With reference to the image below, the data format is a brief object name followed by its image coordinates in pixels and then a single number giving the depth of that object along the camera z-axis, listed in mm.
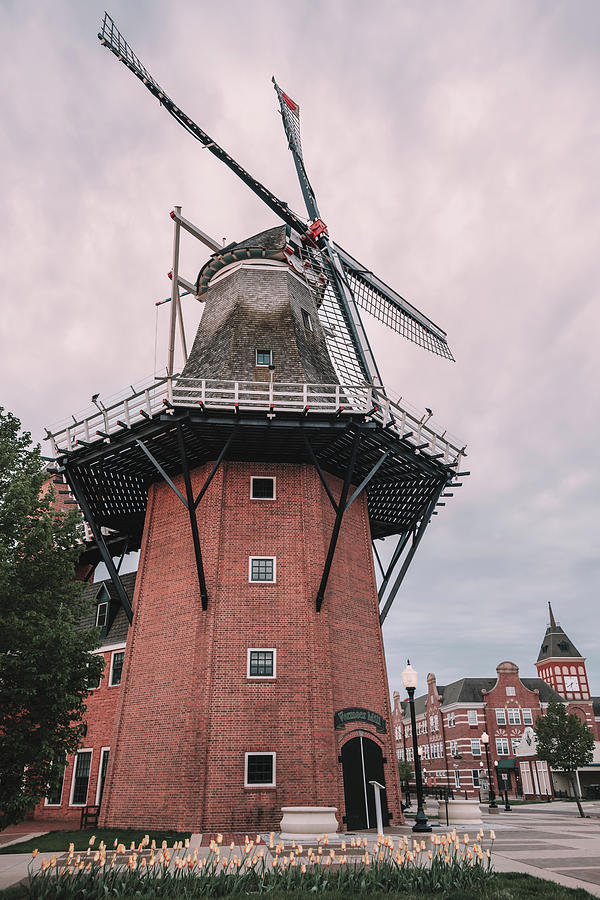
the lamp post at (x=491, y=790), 32375
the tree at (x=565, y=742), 47250
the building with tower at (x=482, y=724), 66562
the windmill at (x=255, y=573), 18672
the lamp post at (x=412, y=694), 18328
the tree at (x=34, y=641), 12352
